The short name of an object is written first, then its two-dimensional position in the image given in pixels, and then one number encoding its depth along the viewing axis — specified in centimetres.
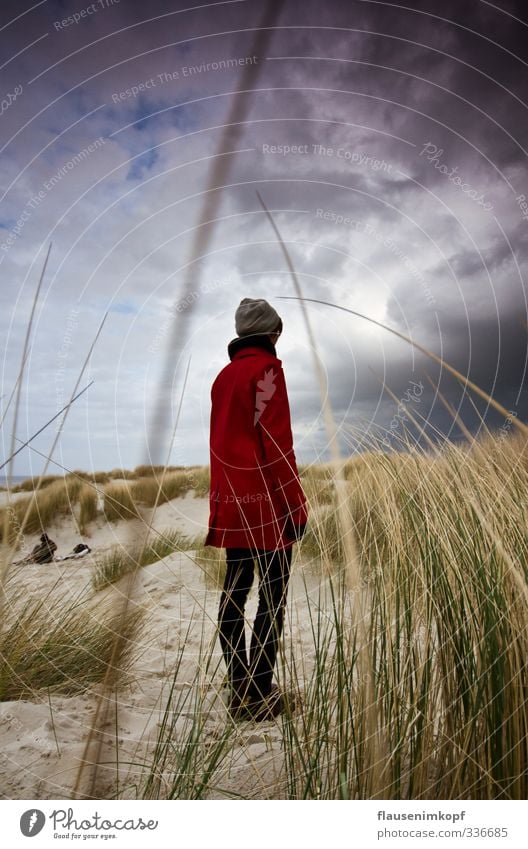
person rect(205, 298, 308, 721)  174
